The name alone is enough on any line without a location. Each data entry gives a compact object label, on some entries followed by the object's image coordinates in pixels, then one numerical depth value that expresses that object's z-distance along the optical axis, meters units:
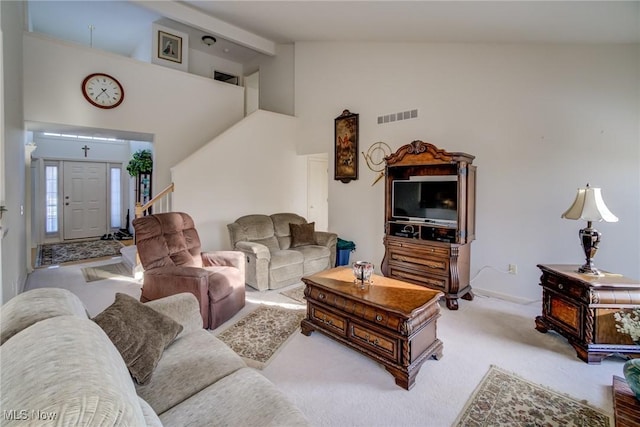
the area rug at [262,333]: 2.50
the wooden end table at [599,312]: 2.41
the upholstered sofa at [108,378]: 0.60
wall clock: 4.64
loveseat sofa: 4.06
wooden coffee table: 2.16
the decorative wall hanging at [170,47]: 5.70
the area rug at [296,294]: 3.77
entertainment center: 3.60
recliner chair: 2.83
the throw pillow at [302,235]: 4.96
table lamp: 2.62
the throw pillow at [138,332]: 1.41
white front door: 7.57
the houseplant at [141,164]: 6.22
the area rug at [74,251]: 5.68
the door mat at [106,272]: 4.61
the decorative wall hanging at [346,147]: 5.25
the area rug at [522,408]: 1.81
